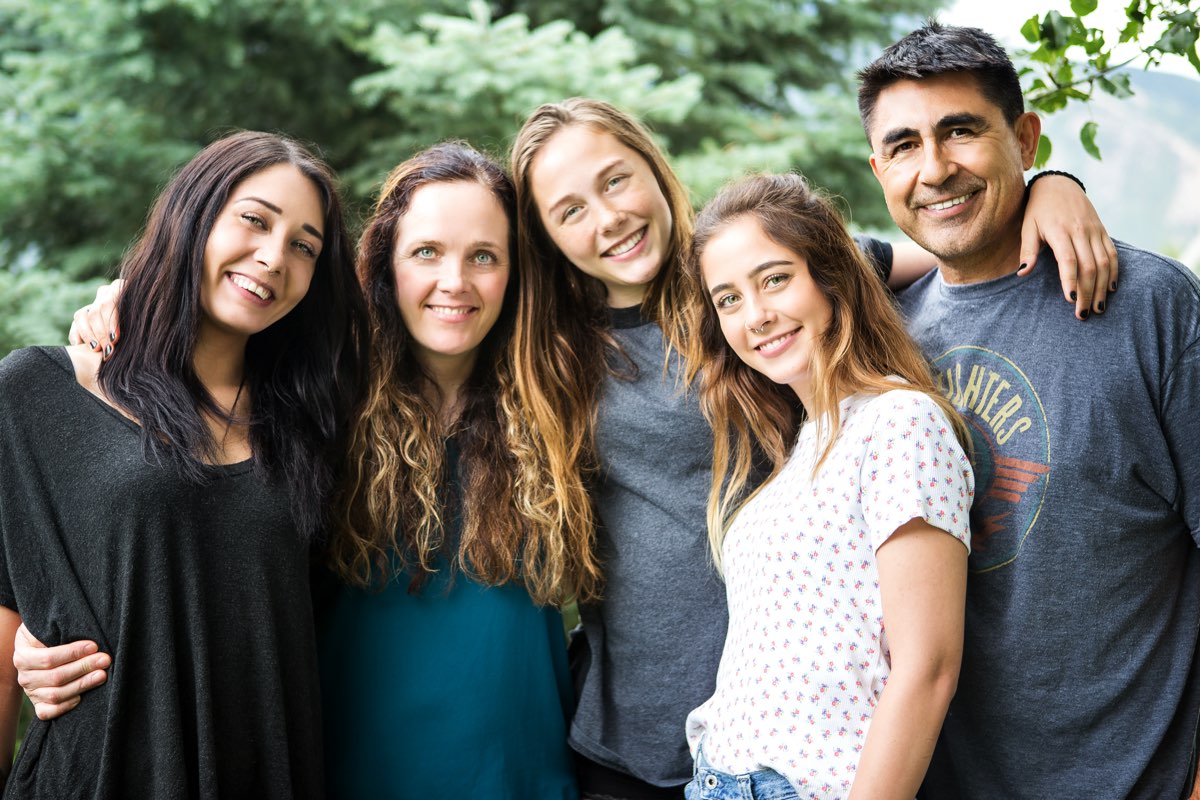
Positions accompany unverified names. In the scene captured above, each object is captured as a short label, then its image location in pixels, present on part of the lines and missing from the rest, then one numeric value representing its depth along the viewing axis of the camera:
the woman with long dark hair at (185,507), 1.89
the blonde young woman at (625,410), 2.35
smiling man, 1.87
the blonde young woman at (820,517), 1.68
